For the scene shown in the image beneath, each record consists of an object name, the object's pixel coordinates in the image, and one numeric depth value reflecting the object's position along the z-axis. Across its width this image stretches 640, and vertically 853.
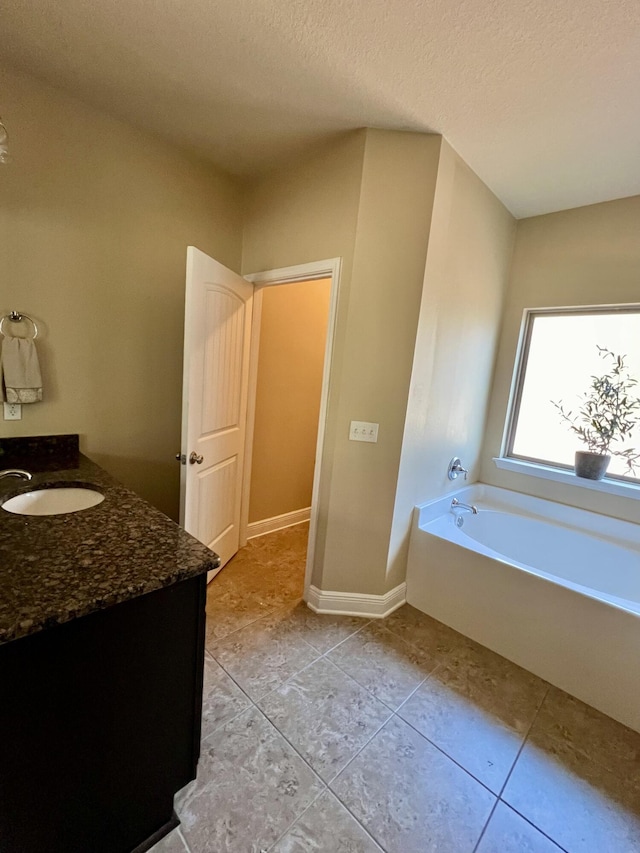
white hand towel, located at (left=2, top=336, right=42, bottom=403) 1.61
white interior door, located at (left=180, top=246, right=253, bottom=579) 1.86
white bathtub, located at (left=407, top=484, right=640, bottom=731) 1.62
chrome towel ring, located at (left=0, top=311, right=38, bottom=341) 1.63
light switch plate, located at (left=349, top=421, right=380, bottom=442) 1.99
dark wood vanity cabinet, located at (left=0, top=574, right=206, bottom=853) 0.77
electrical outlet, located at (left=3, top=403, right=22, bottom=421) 1.68
